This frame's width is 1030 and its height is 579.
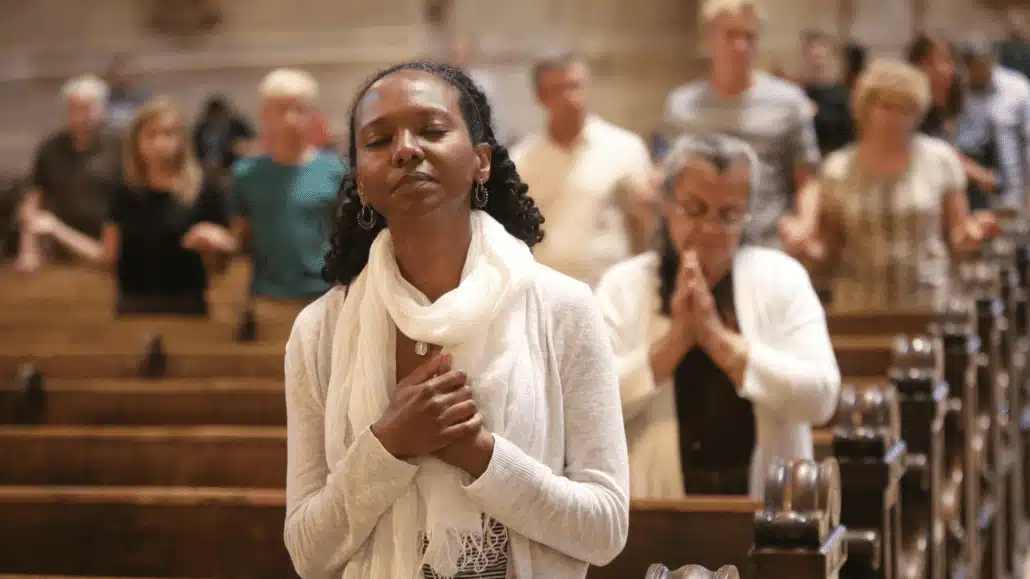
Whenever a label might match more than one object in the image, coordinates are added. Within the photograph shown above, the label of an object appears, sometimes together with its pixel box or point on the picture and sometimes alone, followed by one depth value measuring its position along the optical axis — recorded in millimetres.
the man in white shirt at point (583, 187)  10144
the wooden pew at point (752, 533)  5058
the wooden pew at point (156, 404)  9412
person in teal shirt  10779
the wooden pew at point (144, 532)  6787
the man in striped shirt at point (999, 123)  14586
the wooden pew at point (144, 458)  8150
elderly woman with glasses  6439
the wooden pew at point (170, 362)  10723
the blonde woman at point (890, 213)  10563
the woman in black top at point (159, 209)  11434
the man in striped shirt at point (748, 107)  10012
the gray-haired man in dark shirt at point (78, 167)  16050
